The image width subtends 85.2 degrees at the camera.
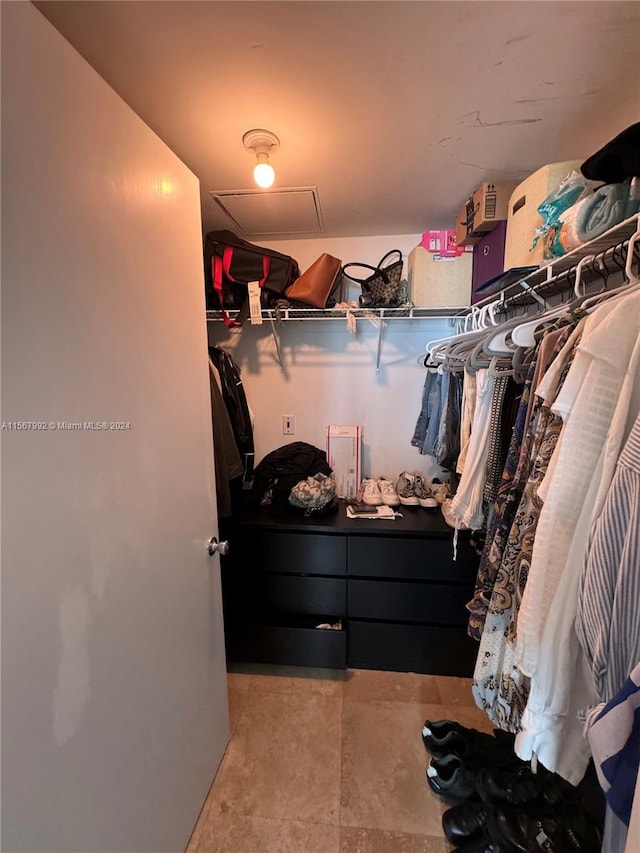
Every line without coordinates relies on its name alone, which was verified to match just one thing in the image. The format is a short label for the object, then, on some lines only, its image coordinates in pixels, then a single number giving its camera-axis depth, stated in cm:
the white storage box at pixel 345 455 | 215
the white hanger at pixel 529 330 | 95
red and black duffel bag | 183
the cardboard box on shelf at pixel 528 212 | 117
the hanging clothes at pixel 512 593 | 80
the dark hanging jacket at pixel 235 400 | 196
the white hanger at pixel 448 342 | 158
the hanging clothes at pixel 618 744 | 52
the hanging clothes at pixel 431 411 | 180
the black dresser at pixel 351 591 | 169
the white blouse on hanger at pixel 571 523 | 64
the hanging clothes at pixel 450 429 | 167
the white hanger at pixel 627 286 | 75
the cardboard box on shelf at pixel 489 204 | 144
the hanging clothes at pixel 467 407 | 143
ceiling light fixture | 118
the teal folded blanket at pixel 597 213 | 90
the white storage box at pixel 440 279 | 178
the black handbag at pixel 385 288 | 186
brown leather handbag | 185
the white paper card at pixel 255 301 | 185
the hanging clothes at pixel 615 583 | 56
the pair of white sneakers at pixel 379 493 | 194
